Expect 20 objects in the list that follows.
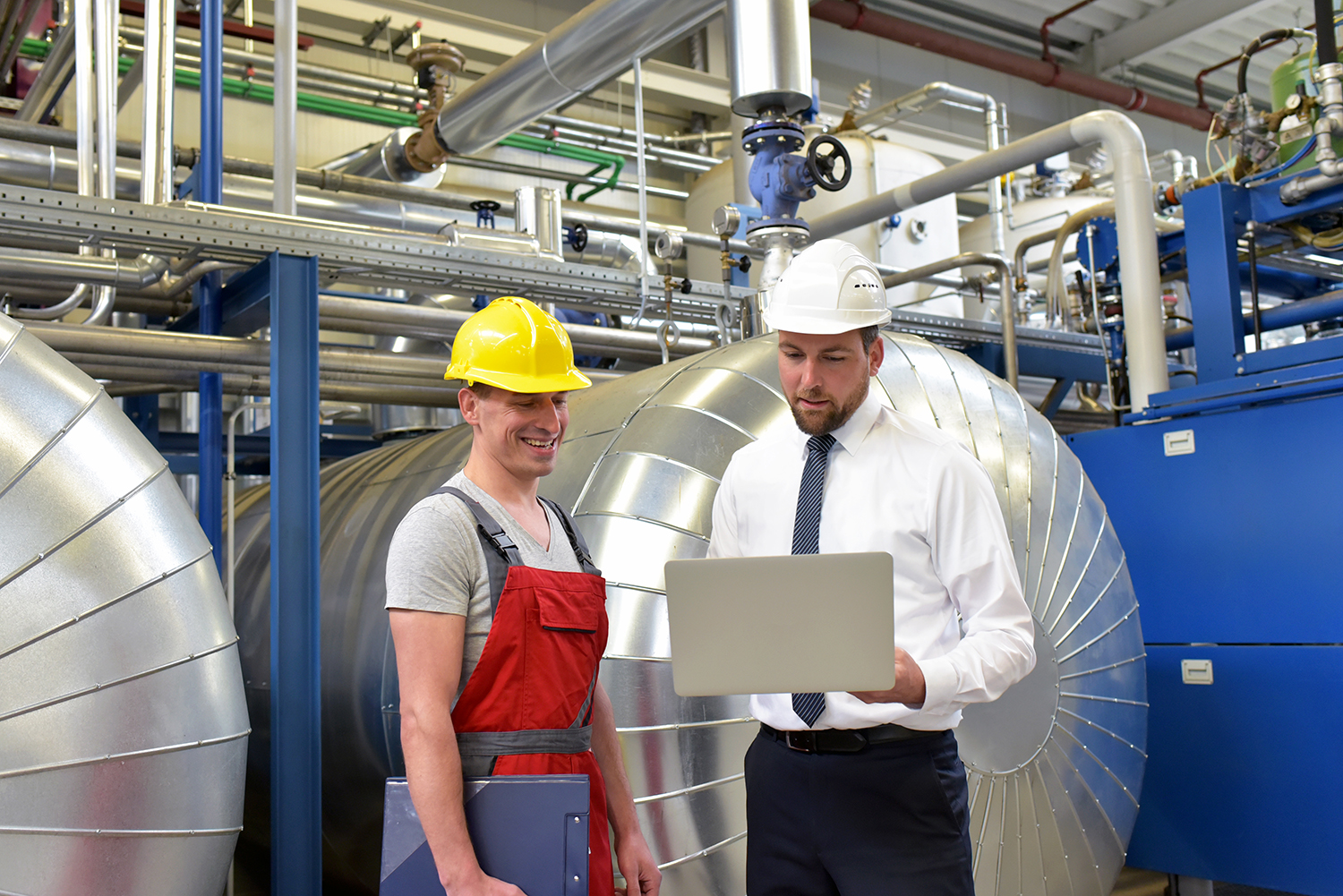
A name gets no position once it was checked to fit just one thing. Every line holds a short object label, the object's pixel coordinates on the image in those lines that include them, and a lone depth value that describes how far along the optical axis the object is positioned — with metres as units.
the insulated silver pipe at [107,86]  3.24
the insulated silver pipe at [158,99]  3.27
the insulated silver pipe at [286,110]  3.68
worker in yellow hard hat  1.49
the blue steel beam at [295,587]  3.07
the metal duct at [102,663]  2.08
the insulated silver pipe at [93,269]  3.45
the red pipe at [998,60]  8.72
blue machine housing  3.46
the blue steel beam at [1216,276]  3.89
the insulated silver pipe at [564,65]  3.68
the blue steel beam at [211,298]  3.80
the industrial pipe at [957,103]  7.35
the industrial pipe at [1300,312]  4.48
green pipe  6.32
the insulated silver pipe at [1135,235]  4.05
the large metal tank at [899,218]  7.02
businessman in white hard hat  1.65
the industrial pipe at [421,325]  4.18
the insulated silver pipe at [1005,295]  4.57
